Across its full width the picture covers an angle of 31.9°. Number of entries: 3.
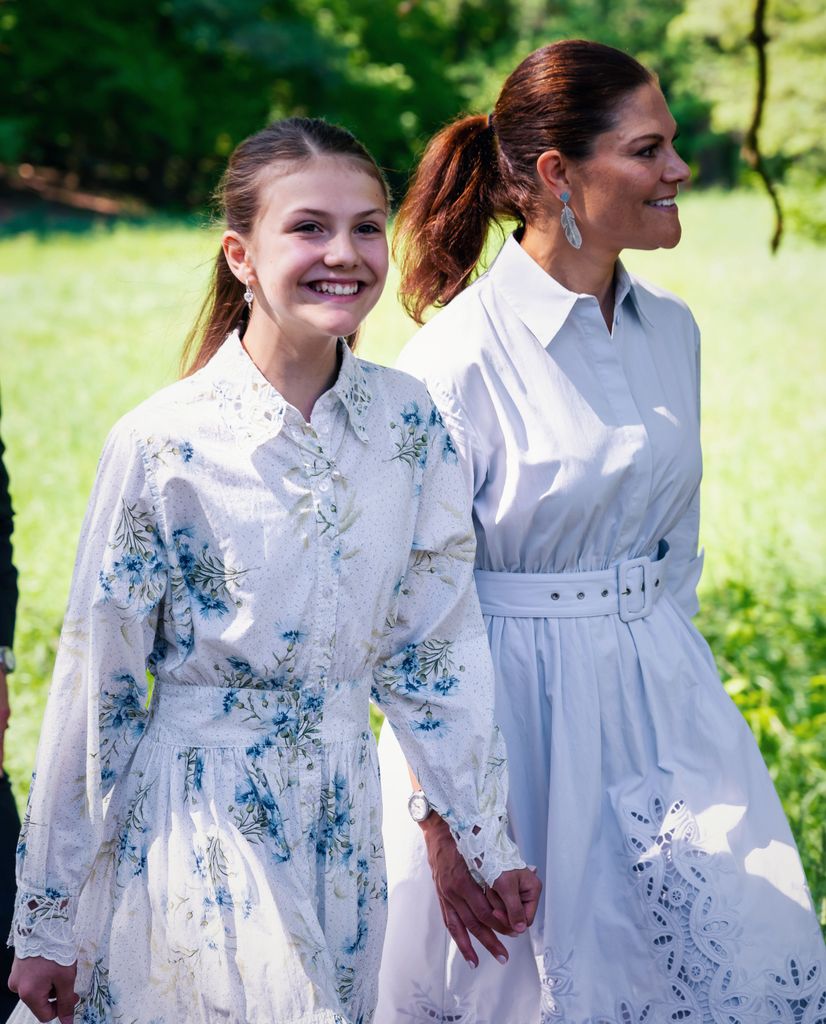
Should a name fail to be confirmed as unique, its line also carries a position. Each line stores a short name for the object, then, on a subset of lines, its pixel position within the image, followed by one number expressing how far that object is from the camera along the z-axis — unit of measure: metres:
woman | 2.72
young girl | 2.16
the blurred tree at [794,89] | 16.47
